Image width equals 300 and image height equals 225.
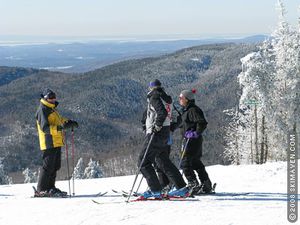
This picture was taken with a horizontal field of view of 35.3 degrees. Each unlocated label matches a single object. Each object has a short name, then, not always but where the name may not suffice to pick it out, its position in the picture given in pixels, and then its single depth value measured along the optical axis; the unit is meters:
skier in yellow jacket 9.37
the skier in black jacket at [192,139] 9.02
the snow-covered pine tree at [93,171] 57.44
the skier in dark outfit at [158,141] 8.13
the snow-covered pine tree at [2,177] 50.83
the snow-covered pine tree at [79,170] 61.20
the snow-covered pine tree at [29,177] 64.69
